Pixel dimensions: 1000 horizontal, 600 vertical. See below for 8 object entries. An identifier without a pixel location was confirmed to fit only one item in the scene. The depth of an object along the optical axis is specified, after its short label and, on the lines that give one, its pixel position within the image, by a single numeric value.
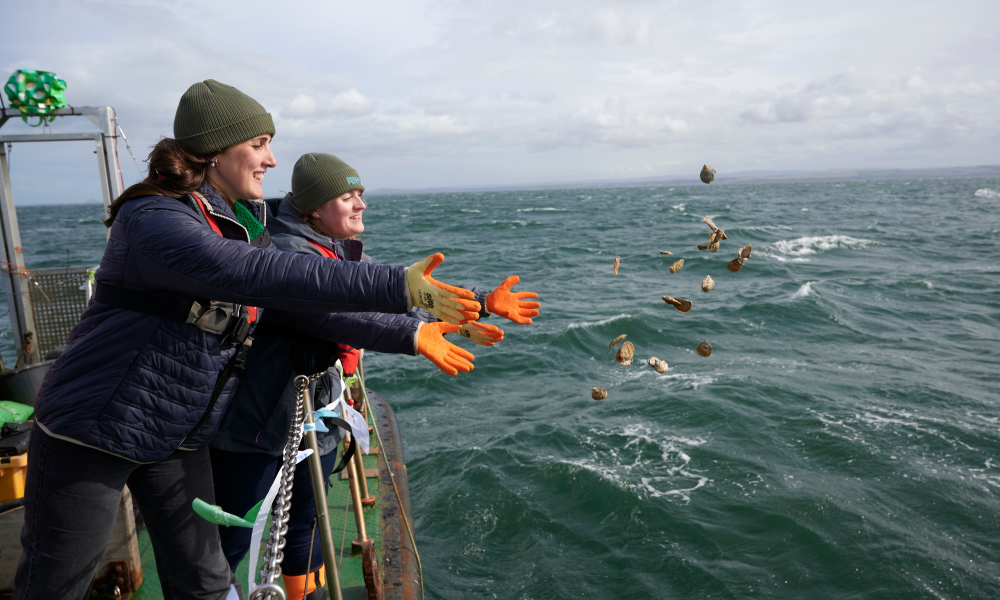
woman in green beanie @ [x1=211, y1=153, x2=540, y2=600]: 1.92
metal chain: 1.18
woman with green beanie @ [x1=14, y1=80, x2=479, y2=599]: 1.42
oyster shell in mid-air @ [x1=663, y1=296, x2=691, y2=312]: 5.25
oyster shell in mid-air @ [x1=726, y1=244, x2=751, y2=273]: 5.68
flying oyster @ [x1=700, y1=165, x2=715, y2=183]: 5.54
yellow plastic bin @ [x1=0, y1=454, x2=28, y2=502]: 2.97
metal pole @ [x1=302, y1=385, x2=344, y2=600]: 1.78
